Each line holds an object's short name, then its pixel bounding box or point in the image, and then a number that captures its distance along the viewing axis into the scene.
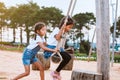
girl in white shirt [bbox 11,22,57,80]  3.93
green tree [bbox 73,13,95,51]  30.32
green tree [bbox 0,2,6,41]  35.40
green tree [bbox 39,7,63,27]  31.10
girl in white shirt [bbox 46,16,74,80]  3.69
